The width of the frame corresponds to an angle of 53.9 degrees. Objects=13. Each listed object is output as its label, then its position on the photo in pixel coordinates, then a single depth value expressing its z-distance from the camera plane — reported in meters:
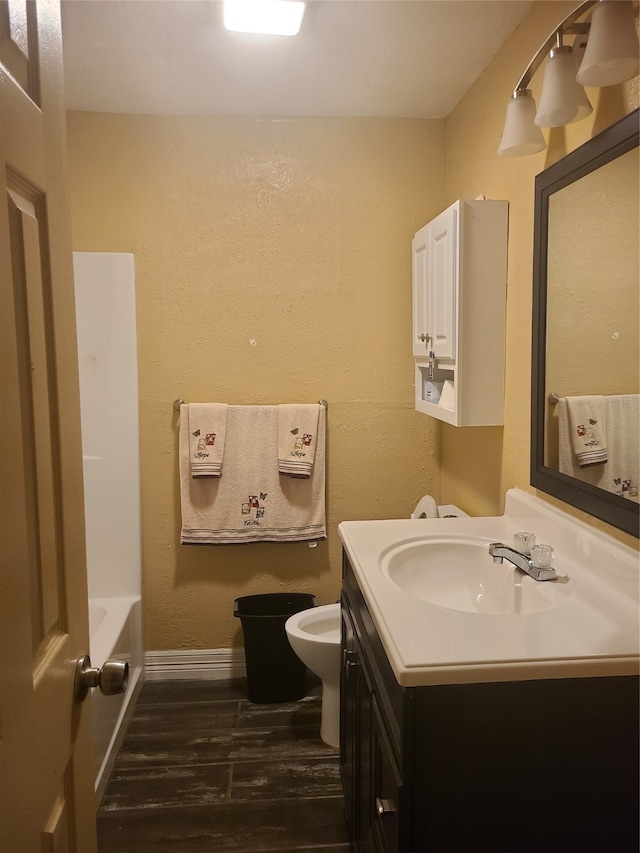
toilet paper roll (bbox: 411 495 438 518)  2.52
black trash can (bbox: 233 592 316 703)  2.56
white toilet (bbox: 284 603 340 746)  2.19
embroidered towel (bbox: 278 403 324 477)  2.64
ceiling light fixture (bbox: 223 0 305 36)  1.76
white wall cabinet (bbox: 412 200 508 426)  1.96
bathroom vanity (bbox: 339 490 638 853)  1.07
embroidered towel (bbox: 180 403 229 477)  2.62
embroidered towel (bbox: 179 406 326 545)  2.66
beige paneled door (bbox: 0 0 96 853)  0.66
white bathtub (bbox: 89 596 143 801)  2.03
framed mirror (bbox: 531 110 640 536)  1.30
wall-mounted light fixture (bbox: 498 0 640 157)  1.20
